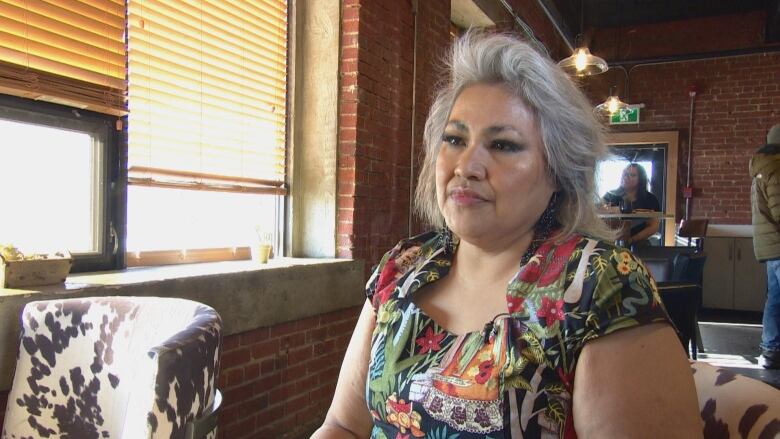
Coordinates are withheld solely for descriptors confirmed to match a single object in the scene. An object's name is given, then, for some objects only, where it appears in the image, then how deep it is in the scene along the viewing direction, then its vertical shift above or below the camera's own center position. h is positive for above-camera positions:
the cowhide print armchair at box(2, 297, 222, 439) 1.27 -0.38
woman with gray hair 1.00 -0.19
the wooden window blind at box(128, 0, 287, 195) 2.35 +0.52
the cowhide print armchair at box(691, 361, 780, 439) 0.90 -0.33
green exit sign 8.05 +1.37
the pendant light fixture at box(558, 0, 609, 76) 4.85 +1.30
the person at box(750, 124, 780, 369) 4.23 -0.09
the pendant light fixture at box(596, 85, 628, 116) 6.57 +1.26
